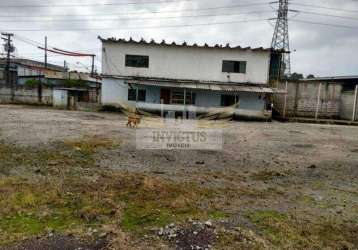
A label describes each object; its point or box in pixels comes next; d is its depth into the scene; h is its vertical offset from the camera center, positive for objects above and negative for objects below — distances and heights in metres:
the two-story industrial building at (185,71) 26.42 +1.78
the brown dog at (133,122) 16.34 -1.41
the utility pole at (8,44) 35.09 +4.53
